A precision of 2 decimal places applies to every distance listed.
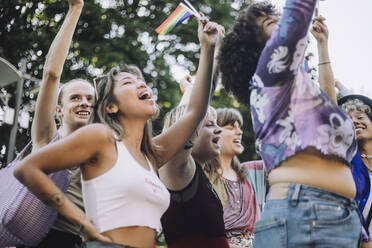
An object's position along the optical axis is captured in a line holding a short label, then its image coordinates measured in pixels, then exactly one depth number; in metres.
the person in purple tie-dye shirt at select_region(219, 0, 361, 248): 1.79
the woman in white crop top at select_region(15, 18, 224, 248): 1.97
